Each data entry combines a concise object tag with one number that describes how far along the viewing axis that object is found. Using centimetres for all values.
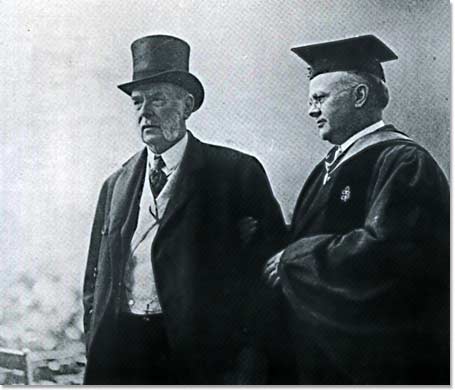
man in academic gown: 307
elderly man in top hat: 315
